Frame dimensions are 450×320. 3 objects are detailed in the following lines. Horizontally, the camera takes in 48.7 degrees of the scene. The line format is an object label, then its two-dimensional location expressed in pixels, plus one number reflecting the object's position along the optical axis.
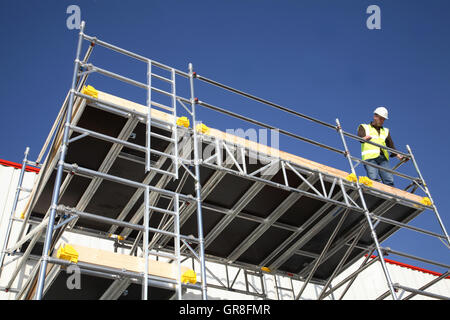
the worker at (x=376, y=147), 12.10
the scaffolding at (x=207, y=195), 7.50
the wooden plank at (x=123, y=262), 6.74
